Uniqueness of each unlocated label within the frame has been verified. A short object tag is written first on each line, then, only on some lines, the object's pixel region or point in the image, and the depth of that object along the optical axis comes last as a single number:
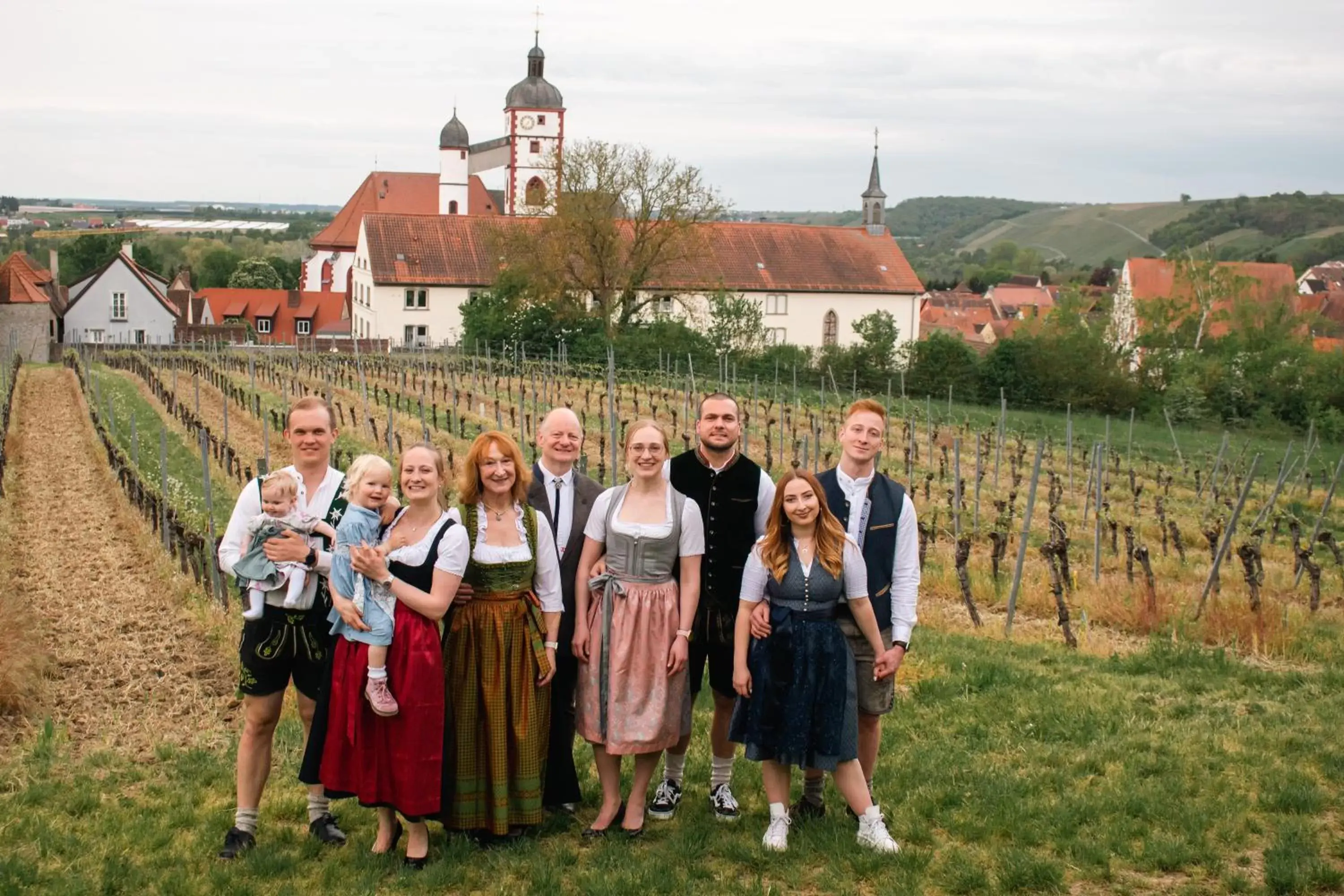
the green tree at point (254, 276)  66.06
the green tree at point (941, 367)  30.95
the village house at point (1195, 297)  39.03
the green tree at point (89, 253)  62.91
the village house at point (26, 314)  39.78
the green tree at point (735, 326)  33.88
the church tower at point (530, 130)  60.41
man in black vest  4.35
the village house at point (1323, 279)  77.62
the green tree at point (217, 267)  74.19
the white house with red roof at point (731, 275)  44.19
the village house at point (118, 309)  46.38
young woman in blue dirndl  4.08
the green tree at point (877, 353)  32.62
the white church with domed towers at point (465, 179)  59.97
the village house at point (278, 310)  55.84
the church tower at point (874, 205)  68.56
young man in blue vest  4.22
